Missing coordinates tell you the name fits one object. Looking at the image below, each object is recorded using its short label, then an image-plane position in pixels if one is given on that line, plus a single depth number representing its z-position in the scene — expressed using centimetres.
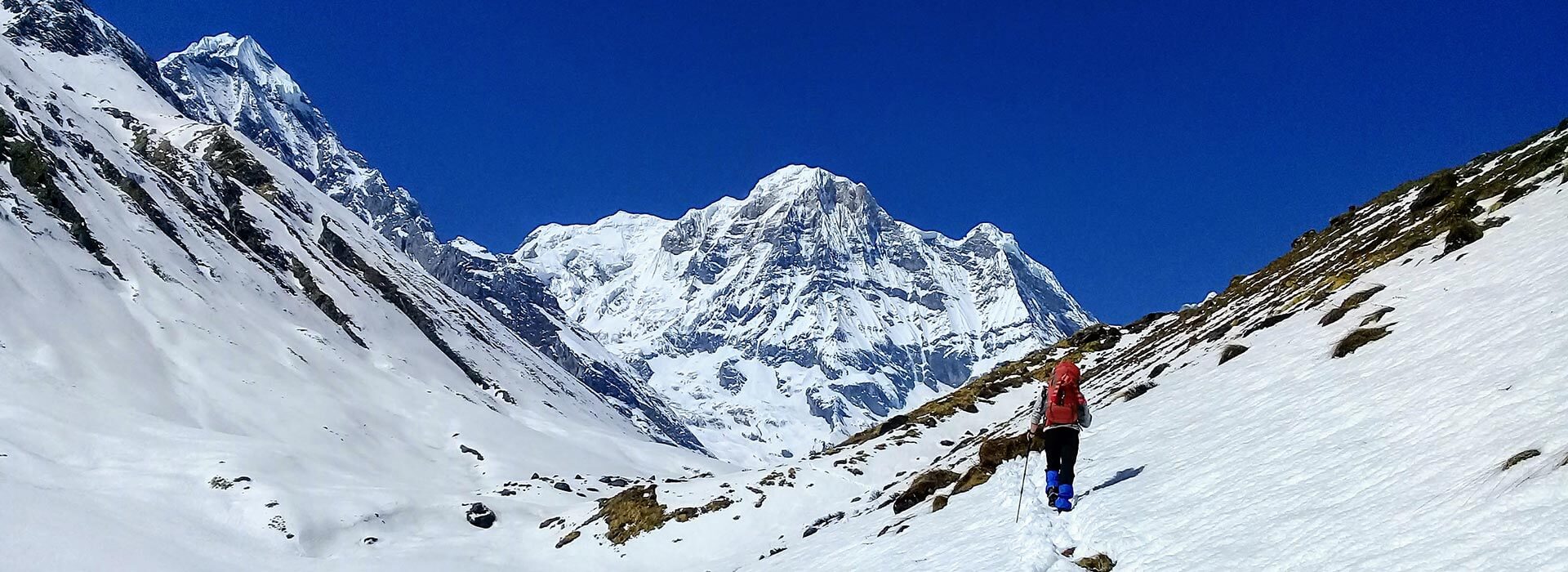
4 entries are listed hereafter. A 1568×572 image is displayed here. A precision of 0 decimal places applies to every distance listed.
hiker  1209
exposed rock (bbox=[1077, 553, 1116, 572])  900
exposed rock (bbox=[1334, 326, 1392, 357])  1480
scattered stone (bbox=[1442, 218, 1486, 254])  2058
